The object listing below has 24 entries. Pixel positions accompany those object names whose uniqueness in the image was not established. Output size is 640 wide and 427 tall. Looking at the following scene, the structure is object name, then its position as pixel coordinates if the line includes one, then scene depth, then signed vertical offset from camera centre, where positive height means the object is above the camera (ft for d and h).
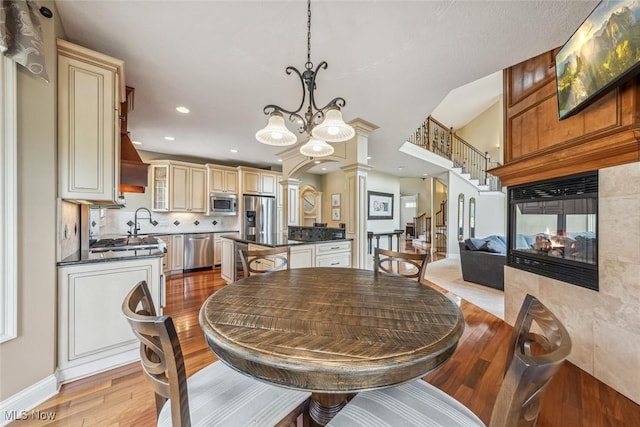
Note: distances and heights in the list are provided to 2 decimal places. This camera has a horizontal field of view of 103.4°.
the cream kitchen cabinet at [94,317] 5.74 -2.51
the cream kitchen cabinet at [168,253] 15.66 -2.59
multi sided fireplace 6.43 -0.42
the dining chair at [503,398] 1.79 -1.60
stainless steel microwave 18.01 +0.66
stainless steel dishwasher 16.55 -2.57
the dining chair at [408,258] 5.95 -1.12
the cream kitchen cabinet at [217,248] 17.62 -2.49
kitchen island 10.25 -1.61
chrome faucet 16.17 -0.59
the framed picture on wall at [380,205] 23.70 +0.83
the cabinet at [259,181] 19.15 +2.50
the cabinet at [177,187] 16.39 +1.72
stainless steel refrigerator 19.36 -0.24
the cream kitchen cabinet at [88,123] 5.82 +2.14
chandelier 5.47 +1.93
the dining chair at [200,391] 2.41 -2.29
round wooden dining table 2.46 -1.41
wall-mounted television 4.43 +3.23
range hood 7.70 +1.57
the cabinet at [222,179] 17.96 +2.49
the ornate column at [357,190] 11.12 +1.04
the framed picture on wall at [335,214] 24.50 -0.07
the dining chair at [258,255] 6.59 -1.16
